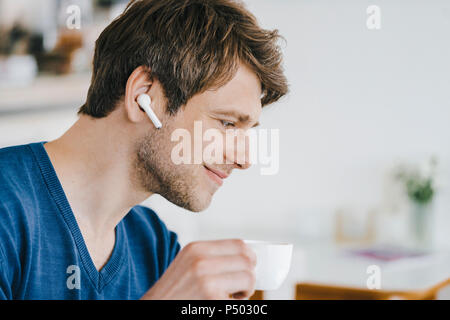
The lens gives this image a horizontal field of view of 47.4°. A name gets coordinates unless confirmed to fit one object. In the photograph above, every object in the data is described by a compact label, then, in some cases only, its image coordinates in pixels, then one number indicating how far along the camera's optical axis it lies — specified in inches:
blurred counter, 81.1
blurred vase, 68.3
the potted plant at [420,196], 70.7
